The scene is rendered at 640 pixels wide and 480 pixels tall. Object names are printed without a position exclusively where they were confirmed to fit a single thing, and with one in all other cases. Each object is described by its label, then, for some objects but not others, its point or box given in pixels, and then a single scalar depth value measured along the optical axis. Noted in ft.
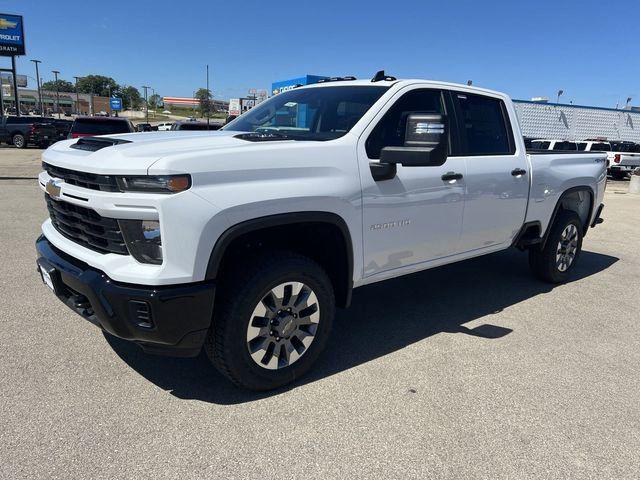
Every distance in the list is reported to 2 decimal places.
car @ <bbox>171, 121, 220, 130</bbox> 43.86
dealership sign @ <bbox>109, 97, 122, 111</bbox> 244.83
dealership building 104.47
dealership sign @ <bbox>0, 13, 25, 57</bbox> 134.00
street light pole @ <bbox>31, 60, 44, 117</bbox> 220.16
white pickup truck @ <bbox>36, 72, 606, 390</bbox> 8.30
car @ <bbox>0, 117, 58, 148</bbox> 83.46
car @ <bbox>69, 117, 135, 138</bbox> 44.93
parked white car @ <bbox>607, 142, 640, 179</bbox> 71.41
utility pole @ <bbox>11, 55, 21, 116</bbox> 138.41
